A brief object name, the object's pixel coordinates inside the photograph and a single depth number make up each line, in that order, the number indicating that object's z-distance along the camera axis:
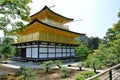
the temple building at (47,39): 10.86
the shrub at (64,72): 6.76
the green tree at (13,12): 5.43
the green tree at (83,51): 13.29
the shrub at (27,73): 5.55
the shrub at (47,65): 7.82
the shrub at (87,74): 5.50
